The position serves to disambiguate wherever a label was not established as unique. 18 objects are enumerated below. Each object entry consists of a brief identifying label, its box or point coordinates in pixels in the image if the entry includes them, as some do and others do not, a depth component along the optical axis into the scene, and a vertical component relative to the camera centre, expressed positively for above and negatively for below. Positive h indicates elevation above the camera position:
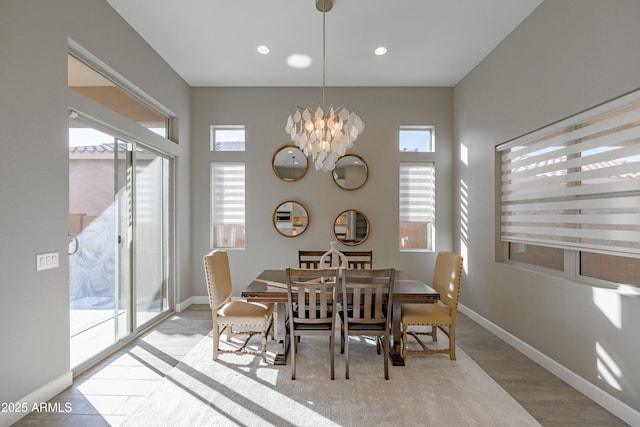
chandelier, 2.83 +0.76
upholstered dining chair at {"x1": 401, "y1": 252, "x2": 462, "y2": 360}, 2.86 -0.89
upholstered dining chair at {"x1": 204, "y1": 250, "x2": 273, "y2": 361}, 2.87 -0.88
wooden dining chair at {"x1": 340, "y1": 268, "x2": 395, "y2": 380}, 2.45 -0.71
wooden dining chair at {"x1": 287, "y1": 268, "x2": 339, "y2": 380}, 2.47 -0.74
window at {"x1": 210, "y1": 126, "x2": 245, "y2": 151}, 4.91 +1.20
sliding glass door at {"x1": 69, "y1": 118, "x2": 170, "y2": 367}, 2.69 -0.22
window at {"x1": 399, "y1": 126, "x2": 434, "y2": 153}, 4.91 +1.19
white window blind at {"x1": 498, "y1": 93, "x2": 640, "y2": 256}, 2.16 +0.27
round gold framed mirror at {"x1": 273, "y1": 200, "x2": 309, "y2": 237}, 4.80 -0.04
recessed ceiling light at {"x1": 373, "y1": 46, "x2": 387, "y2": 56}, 3.72 +1.96
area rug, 2.11 -1.34
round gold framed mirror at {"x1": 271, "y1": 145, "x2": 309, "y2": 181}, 4.80 +0.79
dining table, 2.68 -0.70
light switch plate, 2.22 -0.33
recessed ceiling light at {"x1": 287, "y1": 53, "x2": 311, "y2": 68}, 3.92 +1.96
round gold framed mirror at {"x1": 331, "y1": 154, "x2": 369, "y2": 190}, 4.80 +0.66
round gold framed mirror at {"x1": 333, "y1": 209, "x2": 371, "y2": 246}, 4.79 -0.16
